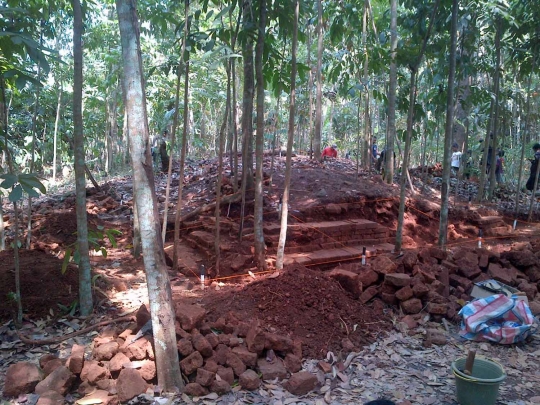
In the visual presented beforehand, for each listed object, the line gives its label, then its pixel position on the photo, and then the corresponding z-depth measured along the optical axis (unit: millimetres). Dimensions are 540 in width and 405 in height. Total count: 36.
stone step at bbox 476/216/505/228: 9406
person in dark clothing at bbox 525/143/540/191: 9953
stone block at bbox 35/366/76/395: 3180
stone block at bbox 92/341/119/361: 3492
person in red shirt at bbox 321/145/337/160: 14262
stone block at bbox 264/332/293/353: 3824
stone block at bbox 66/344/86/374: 3324
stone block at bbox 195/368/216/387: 3352
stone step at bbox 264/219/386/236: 7004
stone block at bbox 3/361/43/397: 3188
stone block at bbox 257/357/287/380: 3656
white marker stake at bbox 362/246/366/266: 5830
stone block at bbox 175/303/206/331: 3713
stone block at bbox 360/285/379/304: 5133
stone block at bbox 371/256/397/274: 5285
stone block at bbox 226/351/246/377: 3569
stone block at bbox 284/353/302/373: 3787
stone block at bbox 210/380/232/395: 3367
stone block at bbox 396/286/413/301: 5086
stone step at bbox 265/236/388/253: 6820
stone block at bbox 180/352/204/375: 3438
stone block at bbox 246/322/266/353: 3754
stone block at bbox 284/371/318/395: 3485
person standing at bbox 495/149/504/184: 12074
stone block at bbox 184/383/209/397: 3287
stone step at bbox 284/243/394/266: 6340
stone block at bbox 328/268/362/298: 5160
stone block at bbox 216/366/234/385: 3481
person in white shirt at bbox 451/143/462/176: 12616
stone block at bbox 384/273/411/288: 5121
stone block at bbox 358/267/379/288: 5258
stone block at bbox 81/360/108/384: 3297
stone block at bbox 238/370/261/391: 3467
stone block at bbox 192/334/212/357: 3559
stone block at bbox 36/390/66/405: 2992
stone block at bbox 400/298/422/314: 5023
